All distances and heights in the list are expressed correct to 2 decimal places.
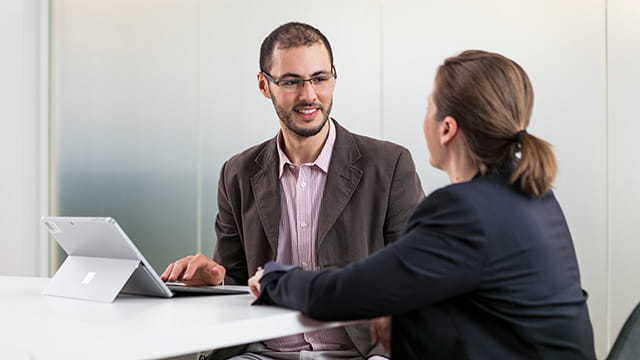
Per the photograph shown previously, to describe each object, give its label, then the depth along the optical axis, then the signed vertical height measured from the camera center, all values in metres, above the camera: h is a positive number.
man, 2.14 -0.03
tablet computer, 1.56 -0.21
